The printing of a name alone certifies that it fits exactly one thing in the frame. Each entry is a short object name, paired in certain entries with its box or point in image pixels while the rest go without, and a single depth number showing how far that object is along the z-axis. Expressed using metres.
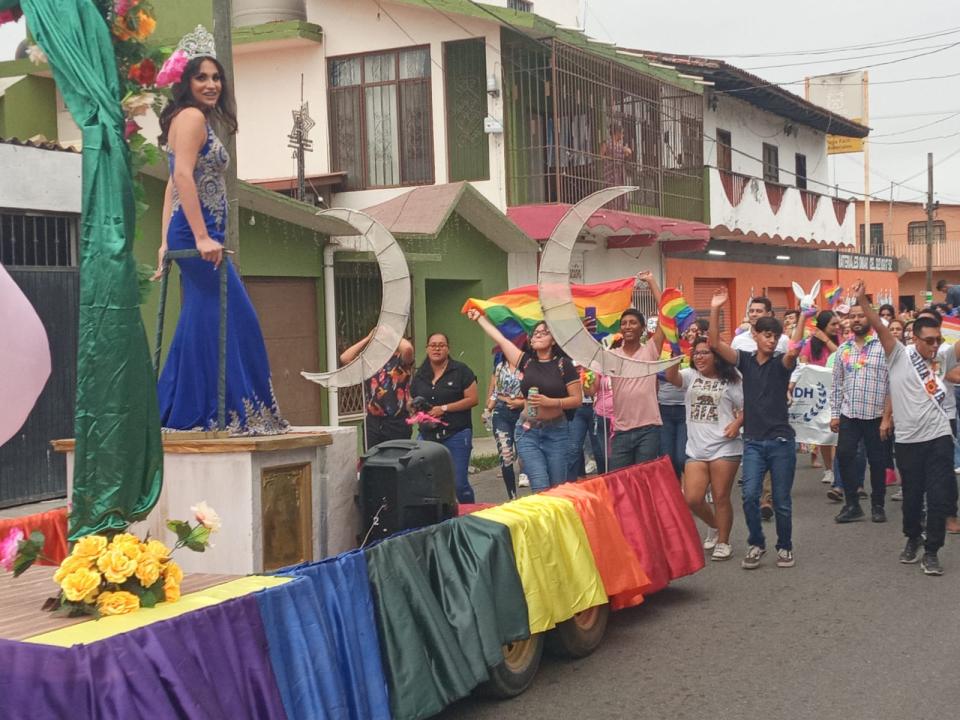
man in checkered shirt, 10.38
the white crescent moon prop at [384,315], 7.56
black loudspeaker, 6.24
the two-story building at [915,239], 58.69
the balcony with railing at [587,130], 19.05
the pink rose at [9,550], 4.49
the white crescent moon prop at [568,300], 7.65
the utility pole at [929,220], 44.28
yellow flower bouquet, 4.23
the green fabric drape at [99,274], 4.51
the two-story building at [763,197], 25.81
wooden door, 14.97
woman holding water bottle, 8.92
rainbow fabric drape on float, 3.74
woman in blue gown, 5.75
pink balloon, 3.13
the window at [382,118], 19.20
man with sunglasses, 8.51
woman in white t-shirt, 8.81
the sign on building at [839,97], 35.38
